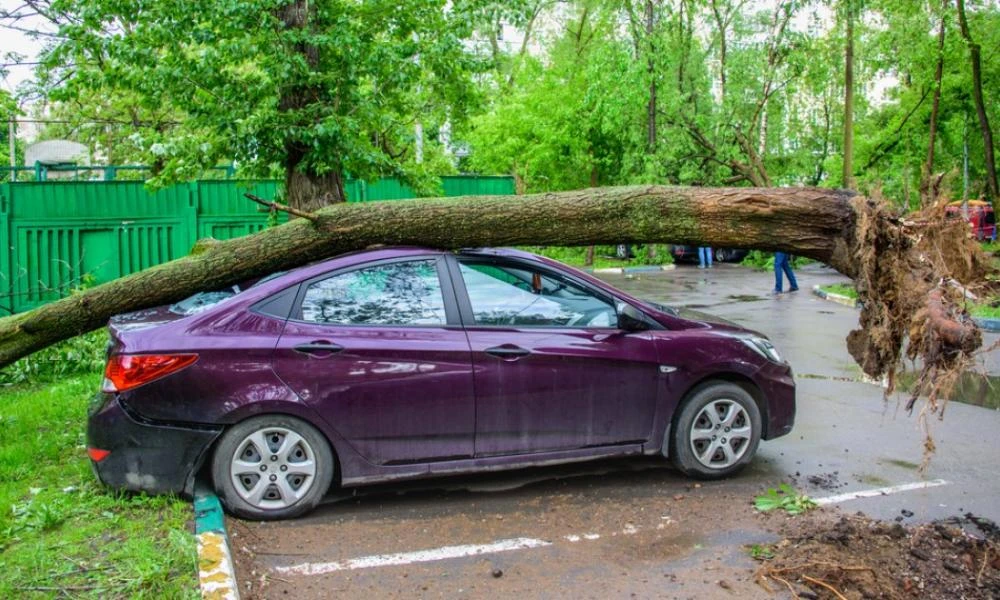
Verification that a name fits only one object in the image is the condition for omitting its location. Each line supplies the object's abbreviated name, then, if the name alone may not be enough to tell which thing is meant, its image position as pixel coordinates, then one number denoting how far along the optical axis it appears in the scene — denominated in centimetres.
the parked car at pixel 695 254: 2748
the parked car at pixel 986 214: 2436
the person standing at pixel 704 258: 2627
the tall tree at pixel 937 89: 1980
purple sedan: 476
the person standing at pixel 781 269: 1770
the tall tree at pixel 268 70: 859
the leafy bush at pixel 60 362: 927
